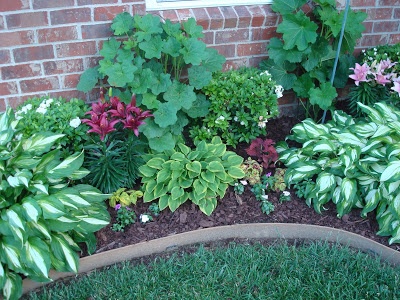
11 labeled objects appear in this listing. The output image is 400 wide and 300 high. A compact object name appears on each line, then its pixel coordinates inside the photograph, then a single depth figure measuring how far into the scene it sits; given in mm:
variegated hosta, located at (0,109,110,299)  2326
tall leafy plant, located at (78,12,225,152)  2953
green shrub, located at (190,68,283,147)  3199
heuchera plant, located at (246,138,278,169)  3287
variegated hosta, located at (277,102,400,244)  2783
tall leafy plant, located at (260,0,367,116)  3357
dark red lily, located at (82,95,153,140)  2754
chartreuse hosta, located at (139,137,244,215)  2912
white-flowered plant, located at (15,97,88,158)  2855
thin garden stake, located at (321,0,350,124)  3245
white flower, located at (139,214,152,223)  2895
